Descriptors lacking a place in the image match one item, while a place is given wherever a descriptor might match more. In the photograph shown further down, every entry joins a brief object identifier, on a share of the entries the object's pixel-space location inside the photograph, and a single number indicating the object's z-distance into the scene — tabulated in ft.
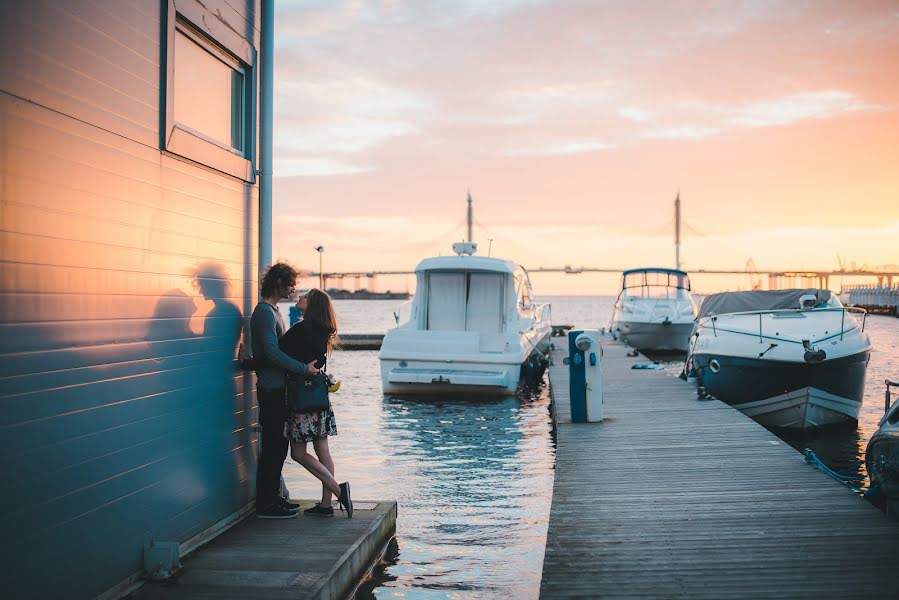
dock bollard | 37.06
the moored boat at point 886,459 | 21.79
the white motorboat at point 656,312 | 101.50
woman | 18.97
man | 18.43
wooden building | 11.60
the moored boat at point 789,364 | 42.42
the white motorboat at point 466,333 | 54.03
